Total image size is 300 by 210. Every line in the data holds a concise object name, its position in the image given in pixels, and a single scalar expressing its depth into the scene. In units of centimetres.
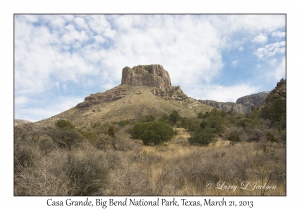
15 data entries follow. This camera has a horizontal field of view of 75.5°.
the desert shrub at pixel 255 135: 1828
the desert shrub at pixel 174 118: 4347
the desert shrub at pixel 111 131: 1901
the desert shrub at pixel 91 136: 1419
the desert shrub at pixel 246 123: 2511
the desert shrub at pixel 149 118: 4303
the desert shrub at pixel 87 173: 402
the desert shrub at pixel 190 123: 3180
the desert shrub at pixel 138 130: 2282
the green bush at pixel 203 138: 1695
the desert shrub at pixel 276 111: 2617
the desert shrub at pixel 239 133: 1861
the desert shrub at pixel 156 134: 1915
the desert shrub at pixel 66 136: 1218
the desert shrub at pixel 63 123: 2277
